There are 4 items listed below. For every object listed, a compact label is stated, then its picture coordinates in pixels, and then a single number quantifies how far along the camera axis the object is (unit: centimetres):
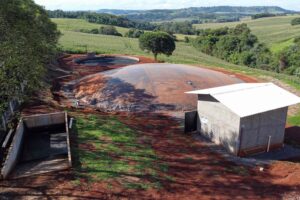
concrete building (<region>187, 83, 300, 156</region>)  2056
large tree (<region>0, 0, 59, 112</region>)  1514
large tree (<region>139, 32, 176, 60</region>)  5856
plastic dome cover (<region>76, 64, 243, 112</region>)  3178
